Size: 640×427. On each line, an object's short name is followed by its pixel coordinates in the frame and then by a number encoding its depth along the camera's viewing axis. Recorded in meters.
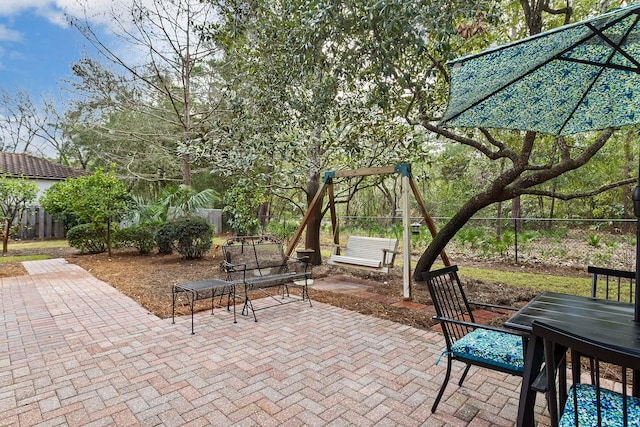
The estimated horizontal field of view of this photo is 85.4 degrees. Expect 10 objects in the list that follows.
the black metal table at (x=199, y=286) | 3.90
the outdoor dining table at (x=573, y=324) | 1.63
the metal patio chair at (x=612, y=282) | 2.58
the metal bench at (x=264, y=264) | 4.82
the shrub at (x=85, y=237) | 9.24
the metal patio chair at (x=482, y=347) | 2.02
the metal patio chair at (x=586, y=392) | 1.16
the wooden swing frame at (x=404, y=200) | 4.96
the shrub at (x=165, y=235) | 8.18
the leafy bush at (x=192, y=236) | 8.16
